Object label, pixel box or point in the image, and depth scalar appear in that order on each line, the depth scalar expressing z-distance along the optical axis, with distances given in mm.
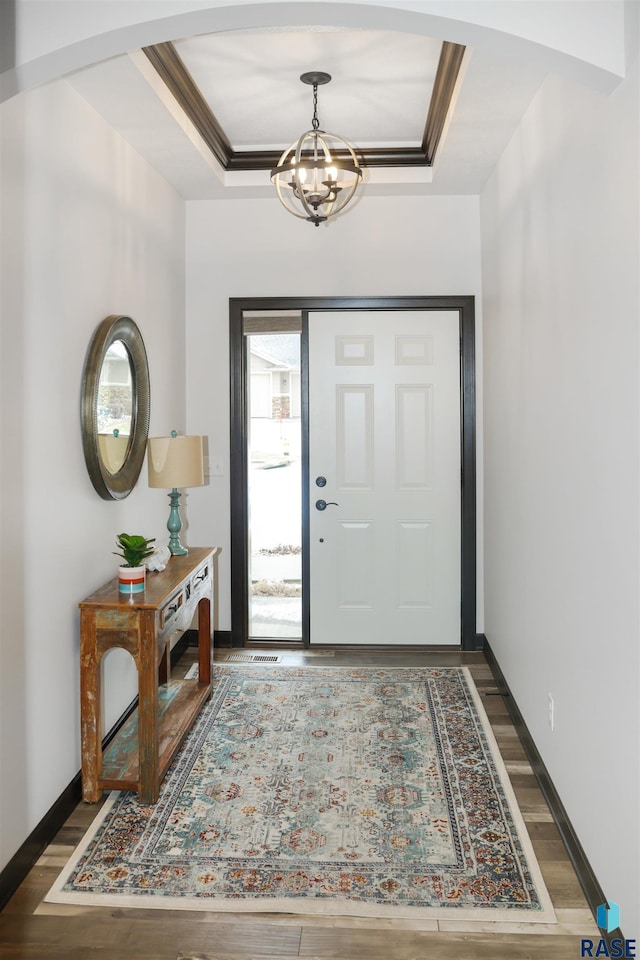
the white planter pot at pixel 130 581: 2742
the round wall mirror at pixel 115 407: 2814
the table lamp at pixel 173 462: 3285
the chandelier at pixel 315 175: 2848
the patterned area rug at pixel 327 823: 2162
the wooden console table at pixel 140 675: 2605
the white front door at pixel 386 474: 4391
